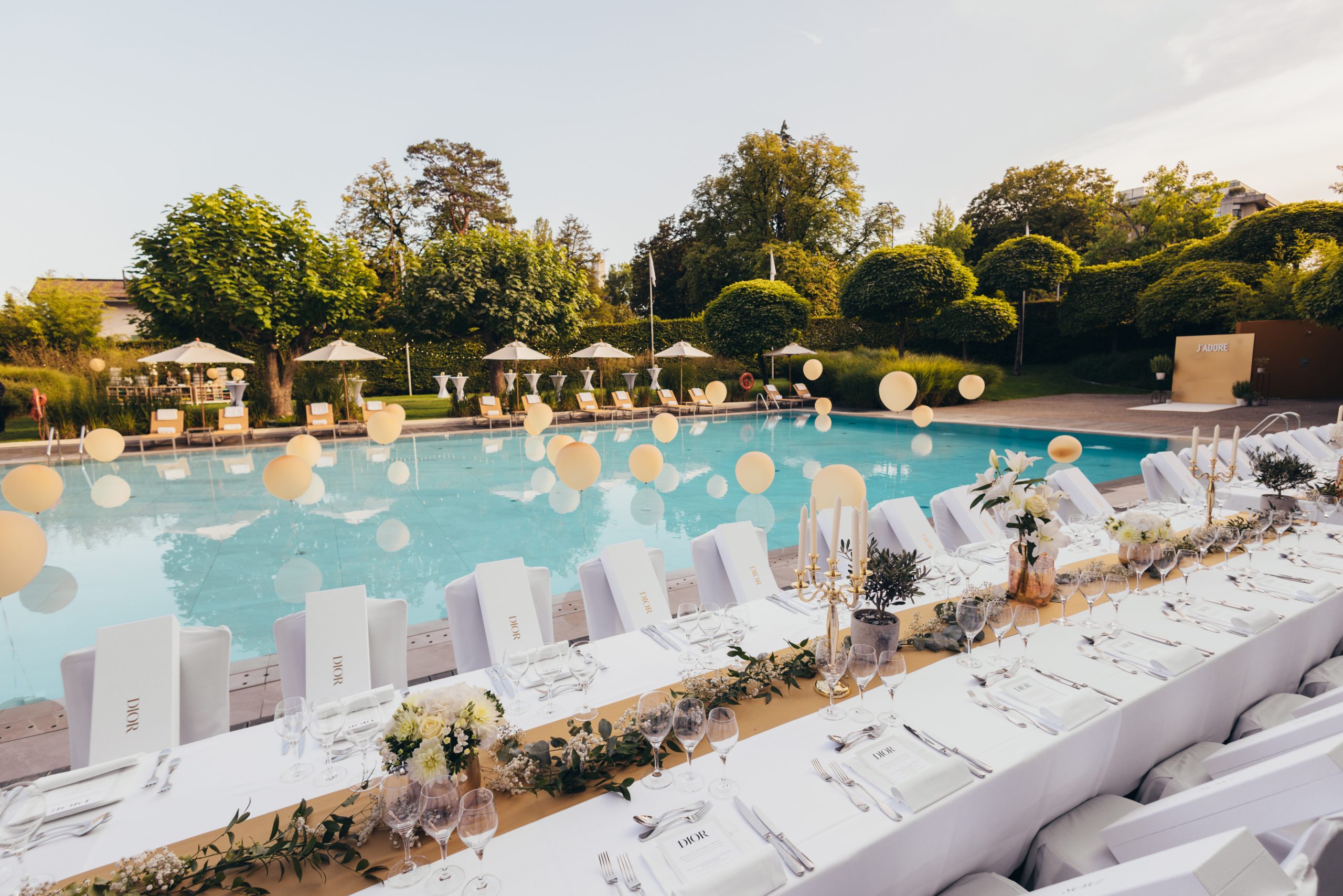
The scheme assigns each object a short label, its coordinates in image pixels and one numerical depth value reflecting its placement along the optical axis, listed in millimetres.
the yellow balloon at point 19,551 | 3406
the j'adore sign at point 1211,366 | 18016
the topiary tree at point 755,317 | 20906
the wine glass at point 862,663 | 1825
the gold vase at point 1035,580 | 2699
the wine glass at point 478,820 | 1235
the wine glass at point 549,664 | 2115
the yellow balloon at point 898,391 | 13953
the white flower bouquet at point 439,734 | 1356
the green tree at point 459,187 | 31922
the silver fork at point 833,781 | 1526
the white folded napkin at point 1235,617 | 2463
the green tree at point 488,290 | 18297
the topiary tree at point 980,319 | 22047
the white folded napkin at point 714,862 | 1255
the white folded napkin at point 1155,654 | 2146
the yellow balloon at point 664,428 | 10327
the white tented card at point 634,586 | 3221
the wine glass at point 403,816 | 1320
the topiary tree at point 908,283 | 20188
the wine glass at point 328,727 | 1700
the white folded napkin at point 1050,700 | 1855
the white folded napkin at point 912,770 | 1536
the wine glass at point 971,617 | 2121
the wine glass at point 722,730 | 1509
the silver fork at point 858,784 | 1486
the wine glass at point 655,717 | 1551
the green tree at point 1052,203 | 33281
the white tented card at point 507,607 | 2885
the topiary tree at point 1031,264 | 24203
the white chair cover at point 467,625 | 2990
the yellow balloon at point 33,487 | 6230
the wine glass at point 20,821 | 1333
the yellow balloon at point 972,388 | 16297
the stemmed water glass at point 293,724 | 1710
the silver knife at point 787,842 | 1336
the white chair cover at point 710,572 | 3605
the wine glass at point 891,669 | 1820
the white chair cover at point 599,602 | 3303
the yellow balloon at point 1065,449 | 6695
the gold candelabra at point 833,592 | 2008
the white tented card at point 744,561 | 3553
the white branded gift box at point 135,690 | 2184
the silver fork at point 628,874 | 1285
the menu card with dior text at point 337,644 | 2518
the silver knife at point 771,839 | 1330
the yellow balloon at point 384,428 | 11078
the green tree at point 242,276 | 15656
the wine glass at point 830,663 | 1882
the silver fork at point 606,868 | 1311
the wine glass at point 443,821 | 1288
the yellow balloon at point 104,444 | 10336
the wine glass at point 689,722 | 1527
